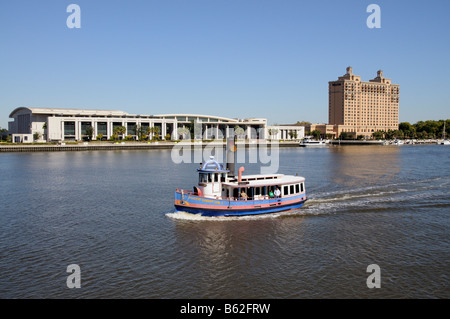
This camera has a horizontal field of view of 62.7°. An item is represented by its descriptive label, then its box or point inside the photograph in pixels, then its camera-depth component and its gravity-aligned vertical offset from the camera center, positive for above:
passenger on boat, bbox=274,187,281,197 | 32.97 -4.46
